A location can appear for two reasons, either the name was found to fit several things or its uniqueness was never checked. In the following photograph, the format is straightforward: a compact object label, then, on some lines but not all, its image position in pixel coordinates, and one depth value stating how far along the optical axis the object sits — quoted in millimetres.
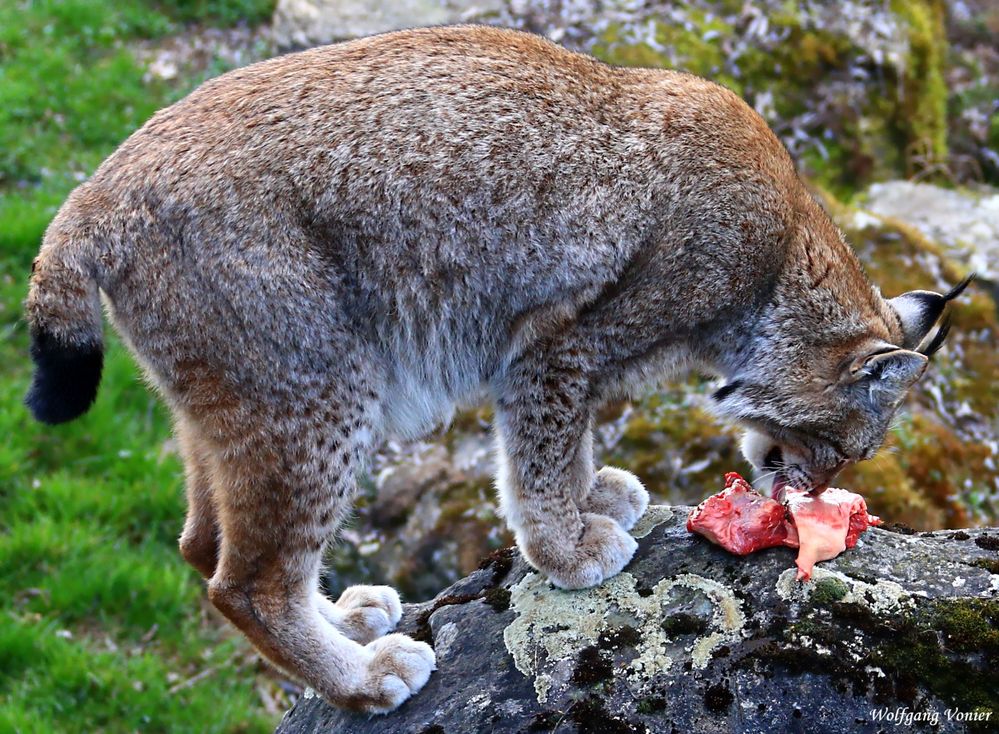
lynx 3846
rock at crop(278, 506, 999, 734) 3311
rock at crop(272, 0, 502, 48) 9484
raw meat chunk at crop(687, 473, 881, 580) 3768
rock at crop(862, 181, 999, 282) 8023
